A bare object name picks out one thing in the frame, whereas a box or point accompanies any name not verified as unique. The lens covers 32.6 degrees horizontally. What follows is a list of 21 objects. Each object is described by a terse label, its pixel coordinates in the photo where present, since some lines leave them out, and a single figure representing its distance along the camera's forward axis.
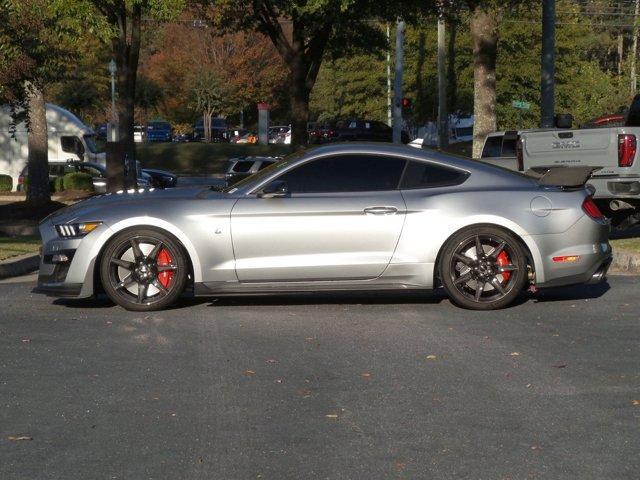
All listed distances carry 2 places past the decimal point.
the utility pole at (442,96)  39.75
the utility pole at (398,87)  39.50
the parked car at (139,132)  72.39
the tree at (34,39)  17.91
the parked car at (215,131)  71.56
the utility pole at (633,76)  44.89
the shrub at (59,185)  36.06
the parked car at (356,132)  56.44
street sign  33.52
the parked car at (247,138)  69.38
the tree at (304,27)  23.59
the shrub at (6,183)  39.13
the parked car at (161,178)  37.38
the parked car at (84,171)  35.94
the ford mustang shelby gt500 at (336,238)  9.41
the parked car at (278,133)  72.51
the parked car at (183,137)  73.69
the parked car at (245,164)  31.19
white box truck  41.88
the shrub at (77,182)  35.88
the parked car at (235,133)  72.81
